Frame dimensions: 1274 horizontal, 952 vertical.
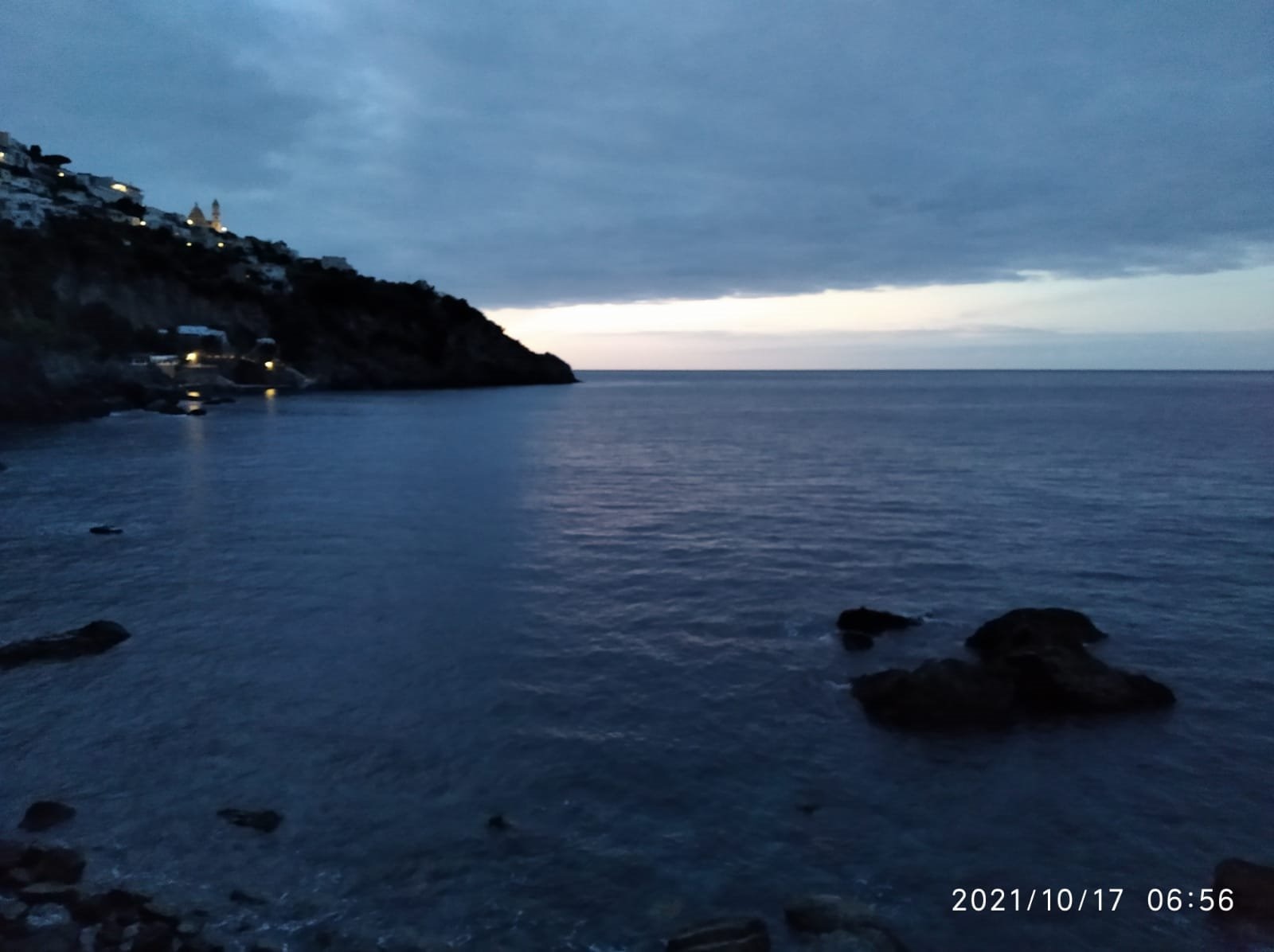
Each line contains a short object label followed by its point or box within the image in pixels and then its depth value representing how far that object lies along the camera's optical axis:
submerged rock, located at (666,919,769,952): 9.72
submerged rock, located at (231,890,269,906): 10.52
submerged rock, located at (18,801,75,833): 12.00
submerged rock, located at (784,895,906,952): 9.91
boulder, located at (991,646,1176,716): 16.73
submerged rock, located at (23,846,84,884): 10.77
